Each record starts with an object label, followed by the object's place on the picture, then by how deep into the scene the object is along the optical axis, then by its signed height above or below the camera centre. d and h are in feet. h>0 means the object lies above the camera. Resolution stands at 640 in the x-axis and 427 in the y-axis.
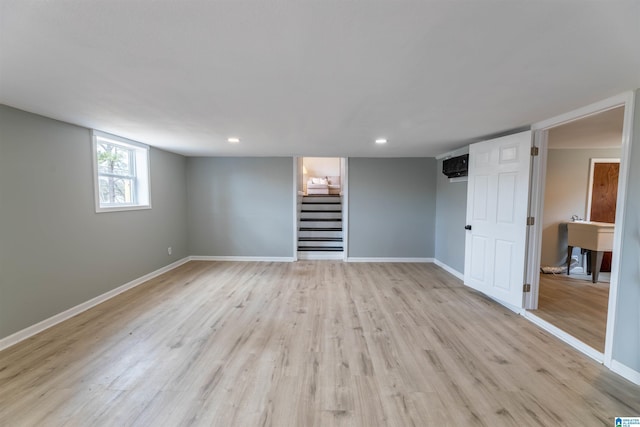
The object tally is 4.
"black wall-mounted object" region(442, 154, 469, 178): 13.12 +1.81
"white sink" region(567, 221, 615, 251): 12.96 -1.74
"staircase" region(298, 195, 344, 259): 19.34 -2.39
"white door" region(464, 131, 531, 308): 9.97 -0.64
